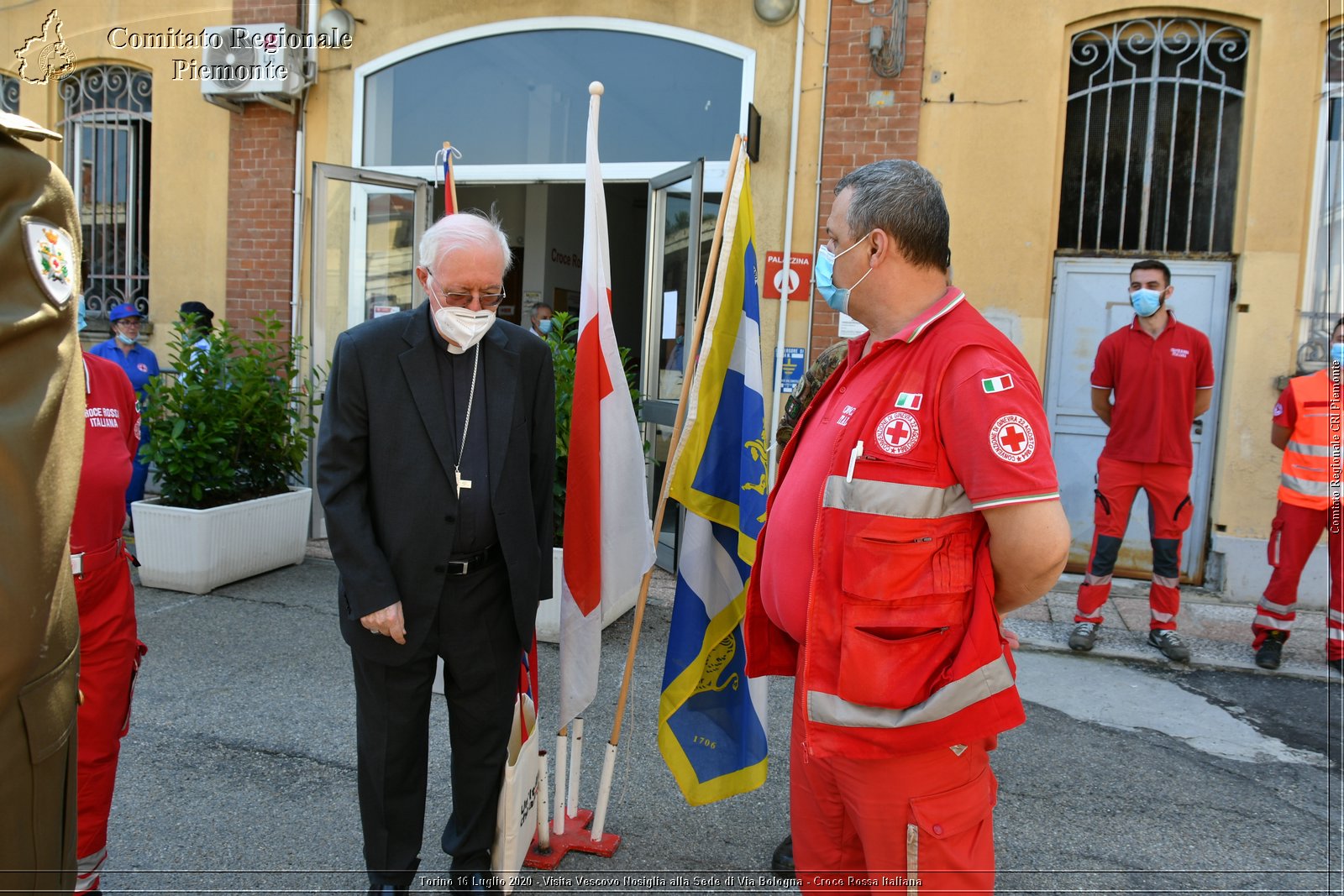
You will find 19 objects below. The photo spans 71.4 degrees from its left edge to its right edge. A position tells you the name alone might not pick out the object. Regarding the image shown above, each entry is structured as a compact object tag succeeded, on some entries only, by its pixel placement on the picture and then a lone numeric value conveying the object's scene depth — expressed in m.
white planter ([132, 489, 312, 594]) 6.02
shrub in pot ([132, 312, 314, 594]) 6.06
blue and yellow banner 3.17
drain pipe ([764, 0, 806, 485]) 7.06
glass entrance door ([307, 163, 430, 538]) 7.69
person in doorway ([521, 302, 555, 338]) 9.79
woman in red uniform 2.77
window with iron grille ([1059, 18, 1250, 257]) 6.73
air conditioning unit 7.88
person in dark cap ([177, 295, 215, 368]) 6.54
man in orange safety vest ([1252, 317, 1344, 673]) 5.46
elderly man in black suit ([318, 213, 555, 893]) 2.64
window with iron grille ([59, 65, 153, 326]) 8.90
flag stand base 3.13
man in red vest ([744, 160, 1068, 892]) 1.81
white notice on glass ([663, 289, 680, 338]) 6.85
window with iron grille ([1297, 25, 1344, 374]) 6.45
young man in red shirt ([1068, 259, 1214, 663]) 5.68
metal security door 6.83
